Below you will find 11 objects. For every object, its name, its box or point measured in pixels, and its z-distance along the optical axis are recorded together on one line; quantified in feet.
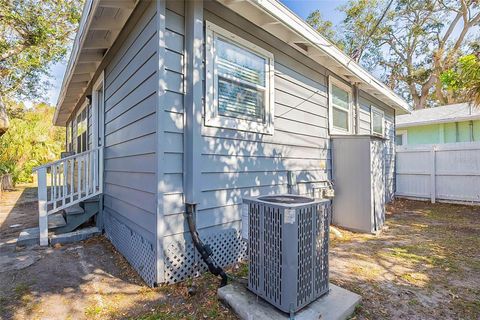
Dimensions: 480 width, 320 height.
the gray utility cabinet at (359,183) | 15.19
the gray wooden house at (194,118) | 9.25
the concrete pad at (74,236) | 13.76
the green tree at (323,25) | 56.22
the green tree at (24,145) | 40.93
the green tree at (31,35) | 30.58
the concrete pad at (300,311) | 6.83
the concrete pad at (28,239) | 13.30
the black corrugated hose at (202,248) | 9.00
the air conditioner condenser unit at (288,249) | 6.84
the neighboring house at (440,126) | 34.30
